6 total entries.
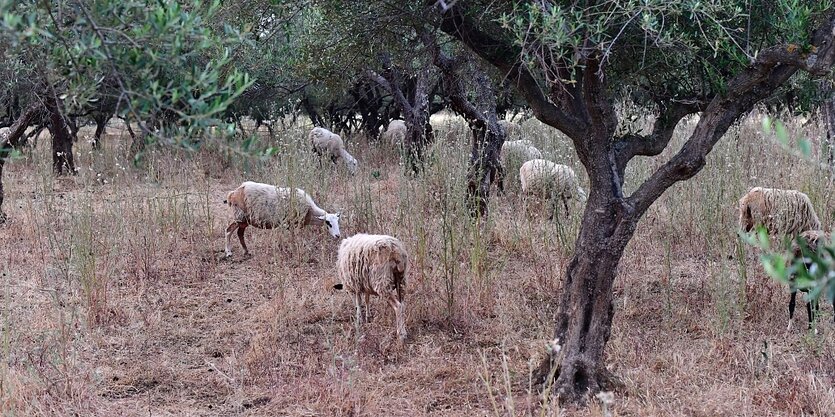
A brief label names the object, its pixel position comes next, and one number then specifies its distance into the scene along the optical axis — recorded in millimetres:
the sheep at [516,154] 11242
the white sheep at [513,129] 14247
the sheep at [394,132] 16000
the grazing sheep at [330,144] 13711
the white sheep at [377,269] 5617
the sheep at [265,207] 8086
